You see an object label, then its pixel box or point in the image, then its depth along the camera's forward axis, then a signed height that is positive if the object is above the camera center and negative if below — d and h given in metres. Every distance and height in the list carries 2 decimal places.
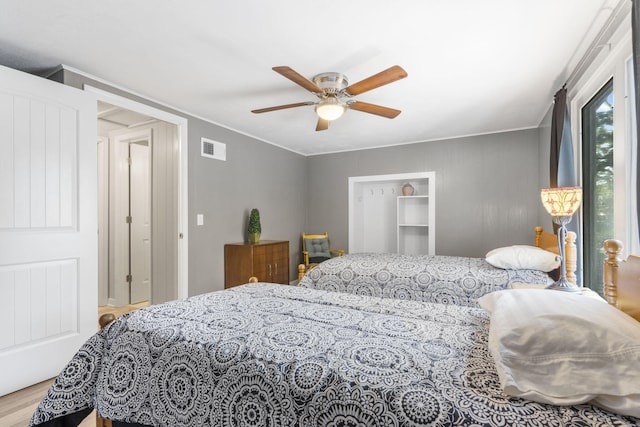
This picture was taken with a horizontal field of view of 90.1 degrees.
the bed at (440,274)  2.65 -0.57
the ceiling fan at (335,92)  2.20 +0.88
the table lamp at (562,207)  1.85 +0.02
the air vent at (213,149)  3.67 +0.75
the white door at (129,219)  4.19 -0.08
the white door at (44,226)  2.07 -0.09
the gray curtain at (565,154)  2.39 +0.44
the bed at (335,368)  0.79 -0.47
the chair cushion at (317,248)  5.18 -0.59
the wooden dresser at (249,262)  3.78 -0.61
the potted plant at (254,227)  4.06 -0.19
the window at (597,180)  2.12 +0.22
